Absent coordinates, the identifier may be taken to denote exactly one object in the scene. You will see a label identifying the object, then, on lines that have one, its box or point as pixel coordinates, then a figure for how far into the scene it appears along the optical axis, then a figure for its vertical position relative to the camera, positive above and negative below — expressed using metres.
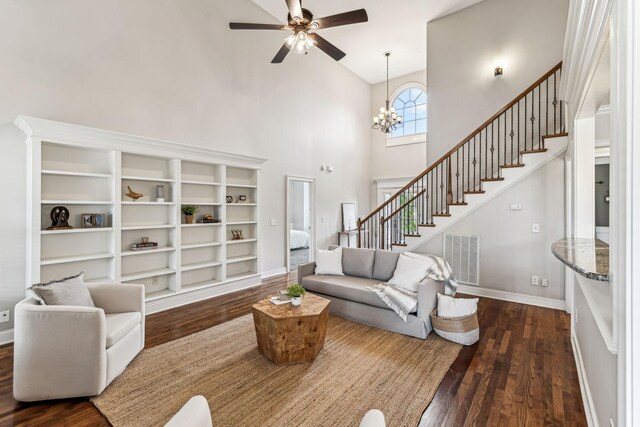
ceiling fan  3.30 +2.21
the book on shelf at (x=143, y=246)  4.15 -0.47
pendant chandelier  7.20 +2.30
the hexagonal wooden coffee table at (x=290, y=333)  2.72 -1.12
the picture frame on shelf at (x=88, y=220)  3.71 -0.09
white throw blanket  3.28 -0.90
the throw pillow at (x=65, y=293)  2.39 -0.67
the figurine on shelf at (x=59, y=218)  3.48 -0.06
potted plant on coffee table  2.98 -0.81
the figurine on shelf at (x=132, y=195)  4.10 +0.25
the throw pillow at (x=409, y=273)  3.53 -0.72
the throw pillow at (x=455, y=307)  3.18 -1.01
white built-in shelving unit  3.43 +0.03
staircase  4.34 +0.81
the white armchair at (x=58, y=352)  2.21 -1.05
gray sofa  3.29 -0.97
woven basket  3.11 -1.22
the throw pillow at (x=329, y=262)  4.33 -0.72
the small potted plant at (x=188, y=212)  4.67 +0.01
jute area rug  2.10 -1.41
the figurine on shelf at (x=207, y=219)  4.94 -0.10
